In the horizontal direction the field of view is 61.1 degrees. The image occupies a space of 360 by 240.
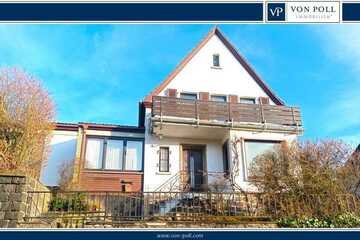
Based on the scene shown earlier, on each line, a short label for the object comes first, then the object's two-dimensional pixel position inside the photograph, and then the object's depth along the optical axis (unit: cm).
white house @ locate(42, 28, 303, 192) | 1265
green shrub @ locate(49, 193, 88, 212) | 747
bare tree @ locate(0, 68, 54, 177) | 727
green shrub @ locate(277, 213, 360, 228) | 647
